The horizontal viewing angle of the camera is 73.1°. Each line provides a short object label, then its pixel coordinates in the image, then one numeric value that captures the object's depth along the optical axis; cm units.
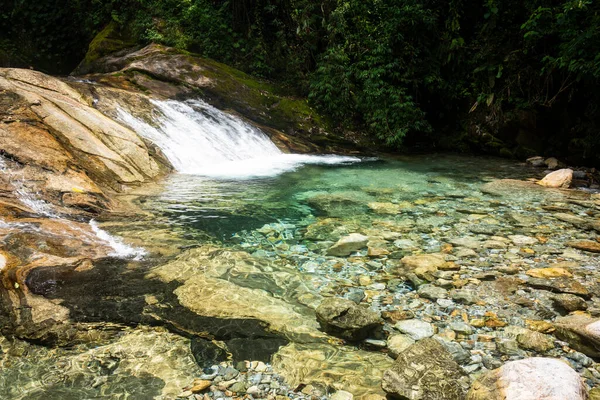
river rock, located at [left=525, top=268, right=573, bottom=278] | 386
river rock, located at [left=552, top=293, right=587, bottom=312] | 331
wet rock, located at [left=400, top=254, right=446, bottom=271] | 408
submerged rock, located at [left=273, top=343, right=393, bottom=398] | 251
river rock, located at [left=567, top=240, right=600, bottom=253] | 453
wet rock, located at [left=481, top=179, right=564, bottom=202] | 700
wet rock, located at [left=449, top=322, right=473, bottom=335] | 300
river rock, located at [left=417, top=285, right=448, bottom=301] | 353
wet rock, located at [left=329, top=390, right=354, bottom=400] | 240
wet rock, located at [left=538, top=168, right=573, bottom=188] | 780
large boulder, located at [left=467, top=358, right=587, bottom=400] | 197
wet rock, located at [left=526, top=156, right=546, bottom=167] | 1048
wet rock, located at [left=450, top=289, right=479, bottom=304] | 345
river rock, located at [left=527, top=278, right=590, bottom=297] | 356
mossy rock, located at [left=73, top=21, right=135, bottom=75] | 1425
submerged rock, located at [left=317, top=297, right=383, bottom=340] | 295
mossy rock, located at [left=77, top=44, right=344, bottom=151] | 1166
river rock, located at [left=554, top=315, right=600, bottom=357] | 263
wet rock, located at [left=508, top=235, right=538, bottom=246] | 476
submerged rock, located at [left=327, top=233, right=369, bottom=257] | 449
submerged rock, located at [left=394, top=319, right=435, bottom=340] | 299
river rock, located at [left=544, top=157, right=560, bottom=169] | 1010
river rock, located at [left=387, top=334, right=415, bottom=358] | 281
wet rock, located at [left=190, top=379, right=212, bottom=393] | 240
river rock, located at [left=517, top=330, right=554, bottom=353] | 280
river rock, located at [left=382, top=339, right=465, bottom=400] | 229
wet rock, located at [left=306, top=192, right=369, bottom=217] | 620
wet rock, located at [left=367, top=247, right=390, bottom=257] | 446
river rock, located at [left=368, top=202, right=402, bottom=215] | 616
